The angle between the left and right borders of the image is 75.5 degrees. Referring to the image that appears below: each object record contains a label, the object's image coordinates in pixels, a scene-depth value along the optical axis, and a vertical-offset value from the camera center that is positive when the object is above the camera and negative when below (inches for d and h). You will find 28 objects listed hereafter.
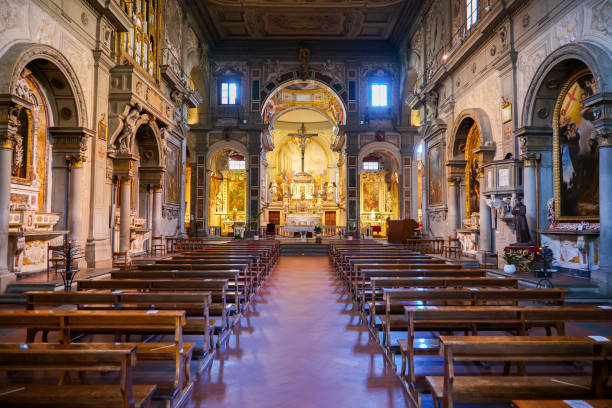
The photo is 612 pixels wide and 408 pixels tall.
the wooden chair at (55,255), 351.6 -33.6
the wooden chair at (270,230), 980.0 -26.6
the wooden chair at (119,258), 421.4 -46.4
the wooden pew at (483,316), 133.4 -33.2
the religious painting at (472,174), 549.3 +64.9
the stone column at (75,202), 388.8 +16.9
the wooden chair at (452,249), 537.4 -41.8
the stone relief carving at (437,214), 631.8 +9.6
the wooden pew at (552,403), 75.9 -35.7
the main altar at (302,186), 1200.2 +108.2
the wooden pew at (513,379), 95.3 -36.2
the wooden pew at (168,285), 199.5 -33.7
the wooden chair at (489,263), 420.2 -46.8
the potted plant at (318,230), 855.0 -22.9
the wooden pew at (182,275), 236.1 -33.7
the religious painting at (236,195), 1081.4 +67.0
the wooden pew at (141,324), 123.3 -34.4
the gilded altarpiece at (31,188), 321.1 +27.9
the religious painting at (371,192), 1163.9 +81.0
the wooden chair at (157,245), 579.3 -37.7
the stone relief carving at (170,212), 645.3 +13.2
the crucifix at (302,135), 1229.0 +261.8
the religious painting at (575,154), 325.1 +57.4
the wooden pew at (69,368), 87.8 -33.8
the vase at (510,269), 352.5 -44.0
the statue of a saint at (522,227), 375.2 -7.0
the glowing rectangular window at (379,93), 950.4 +303.7
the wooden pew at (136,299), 160.6 -33.0
